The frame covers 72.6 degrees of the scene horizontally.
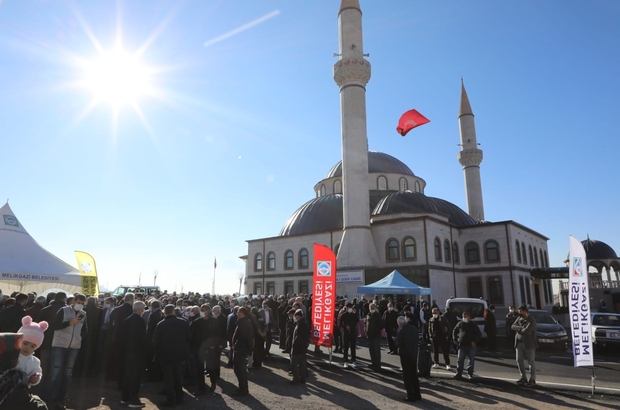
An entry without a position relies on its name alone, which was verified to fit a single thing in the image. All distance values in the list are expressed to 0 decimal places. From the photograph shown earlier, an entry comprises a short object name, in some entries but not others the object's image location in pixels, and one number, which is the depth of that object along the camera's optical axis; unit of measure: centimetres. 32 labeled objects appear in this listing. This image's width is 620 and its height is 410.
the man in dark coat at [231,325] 1008
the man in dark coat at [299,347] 945
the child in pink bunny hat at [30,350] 314
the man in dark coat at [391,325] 1316
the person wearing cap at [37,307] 836
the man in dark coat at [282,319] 1442
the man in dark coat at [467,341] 987
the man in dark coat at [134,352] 738
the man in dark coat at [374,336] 1114
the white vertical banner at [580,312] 870
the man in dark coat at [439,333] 1146
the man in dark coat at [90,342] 933
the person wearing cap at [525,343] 918
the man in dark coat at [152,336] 834
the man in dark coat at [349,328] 1182
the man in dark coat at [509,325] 1473
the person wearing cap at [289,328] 1283
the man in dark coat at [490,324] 1373
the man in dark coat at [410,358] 797
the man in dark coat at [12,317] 785
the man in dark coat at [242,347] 824
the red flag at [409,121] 2912
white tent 1777
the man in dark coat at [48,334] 698
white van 1623
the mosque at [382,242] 2947
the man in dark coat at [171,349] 728
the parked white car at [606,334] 1389
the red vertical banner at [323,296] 1173
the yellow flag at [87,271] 1501
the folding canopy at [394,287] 1906
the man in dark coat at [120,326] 780
